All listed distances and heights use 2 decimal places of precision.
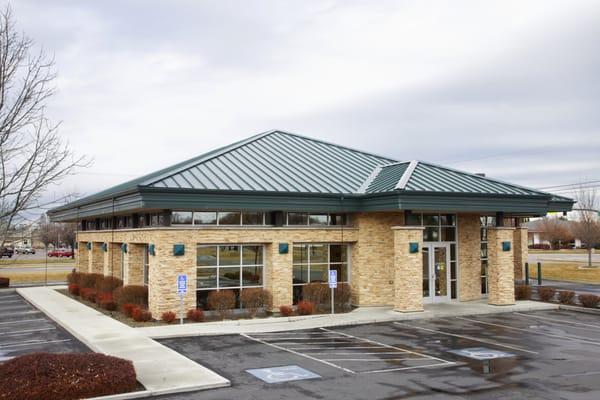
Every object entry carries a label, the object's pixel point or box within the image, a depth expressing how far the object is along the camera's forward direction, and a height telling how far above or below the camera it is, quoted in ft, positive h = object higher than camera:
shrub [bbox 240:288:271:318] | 71.02 -7.79
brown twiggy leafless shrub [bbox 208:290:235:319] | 68.90 -7.78
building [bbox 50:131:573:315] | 68.95 +1.33
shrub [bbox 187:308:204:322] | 66.69 -9.11
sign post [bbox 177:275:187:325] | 62.23 -5.04
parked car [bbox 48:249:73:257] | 274.16 -7.21
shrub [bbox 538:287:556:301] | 85.40 -8.83
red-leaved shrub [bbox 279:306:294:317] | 69.92 -9.03
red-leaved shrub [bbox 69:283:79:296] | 100.89 -8.94
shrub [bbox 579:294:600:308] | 79.51 -9.24
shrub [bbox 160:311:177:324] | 65.26 -9.01
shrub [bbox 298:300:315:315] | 71.31 -8.87
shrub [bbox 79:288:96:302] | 88.12 -8.71
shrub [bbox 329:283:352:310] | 76.02 -7.95
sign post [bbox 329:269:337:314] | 69.05 -5.12
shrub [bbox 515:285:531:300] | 88.33 -8.94
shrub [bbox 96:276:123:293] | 89.12 -7.13
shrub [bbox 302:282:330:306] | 75.41 -7.44
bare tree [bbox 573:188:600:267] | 185.37 +3.82
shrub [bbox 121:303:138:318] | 68.39 -8.44
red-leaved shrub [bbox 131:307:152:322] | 65.62 -8.85
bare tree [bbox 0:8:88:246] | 32.83 +5.62
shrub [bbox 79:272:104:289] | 99.14 -7.36
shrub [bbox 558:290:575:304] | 82.84 -9.07
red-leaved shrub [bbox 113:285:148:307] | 74.33 -7.43
